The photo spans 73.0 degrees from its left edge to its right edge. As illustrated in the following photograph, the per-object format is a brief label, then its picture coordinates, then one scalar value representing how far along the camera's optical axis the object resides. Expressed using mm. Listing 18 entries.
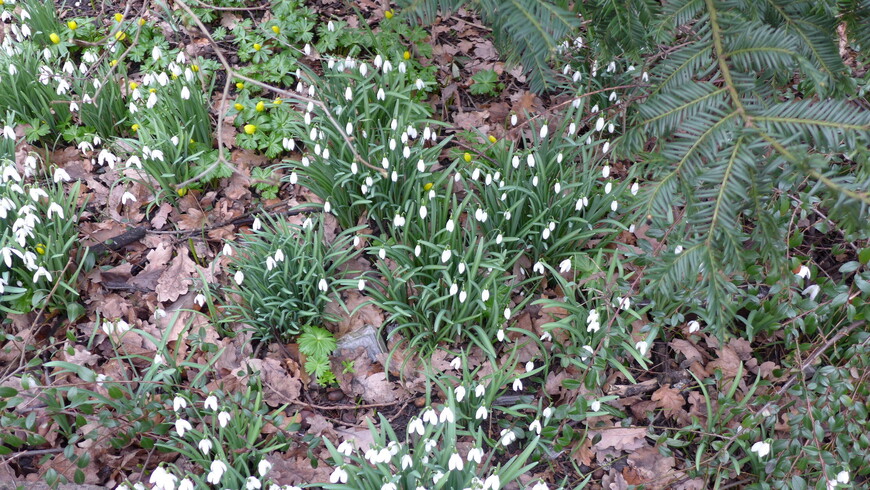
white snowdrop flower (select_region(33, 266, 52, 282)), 2344
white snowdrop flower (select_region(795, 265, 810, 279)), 2448
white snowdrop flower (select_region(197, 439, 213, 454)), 1945
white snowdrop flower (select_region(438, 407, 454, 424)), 1978
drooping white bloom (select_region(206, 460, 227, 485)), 1884
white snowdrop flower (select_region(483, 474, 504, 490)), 1812
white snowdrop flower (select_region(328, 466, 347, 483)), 1894
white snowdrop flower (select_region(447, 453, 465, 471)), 1853
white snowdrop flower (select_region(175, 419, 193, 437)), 1993
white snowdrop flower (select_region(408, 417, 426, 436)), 1944
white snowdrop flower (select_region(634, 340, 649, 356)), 2342
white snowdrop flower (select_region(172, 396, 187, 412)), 2035
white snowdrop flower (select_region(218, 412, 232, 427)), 1964
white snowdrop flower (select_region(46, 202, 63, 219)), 2416
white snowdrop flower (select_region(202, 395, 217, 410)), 2039
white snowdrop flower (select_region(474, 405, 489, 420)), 2129
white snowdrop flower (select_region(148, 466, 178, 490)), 1785
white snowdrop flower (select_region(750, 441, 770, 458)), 1981
